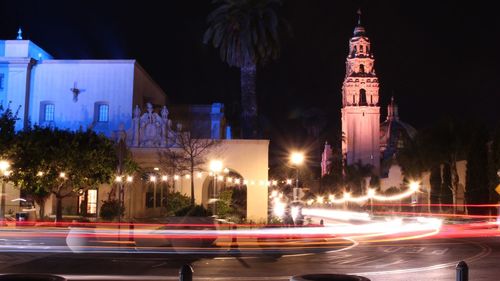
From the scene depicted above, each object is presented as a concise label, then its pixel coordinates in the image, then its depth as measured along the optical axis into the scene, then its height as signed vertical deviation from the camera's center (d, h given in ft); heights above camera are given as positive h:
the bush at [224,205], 119.34 -0.44
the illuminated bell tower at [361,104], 445.78 +73.39
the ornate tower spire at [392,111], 513.86 +79.11
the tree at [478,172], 170.30 +9.18
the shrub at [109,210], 131.64 -1.77
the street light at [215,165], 102.15 +6.46
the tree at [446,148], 193.98 +18.52
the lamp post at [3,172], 111.45 +5.70
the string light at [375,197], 222.73 +3.46
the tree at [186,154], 132.26 +10.75
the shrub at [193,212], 87.71 -1.37
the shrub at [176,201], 117.66 +0.29
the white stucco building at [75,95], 148.25 +26.22
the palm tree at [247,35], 133.59 +36.96
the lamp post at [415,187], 218.59 +6.23
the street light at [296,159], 102.63 +7.44
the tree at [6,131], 121.43 +14.60
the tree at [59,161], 124.57 +8.33
